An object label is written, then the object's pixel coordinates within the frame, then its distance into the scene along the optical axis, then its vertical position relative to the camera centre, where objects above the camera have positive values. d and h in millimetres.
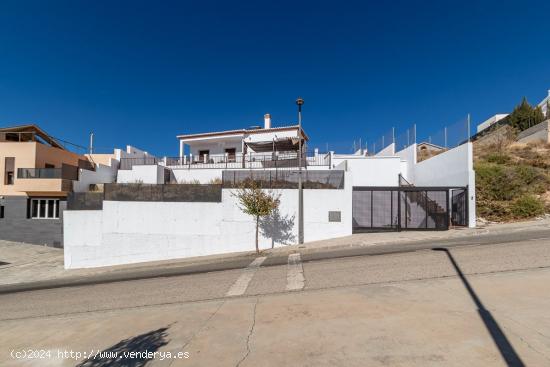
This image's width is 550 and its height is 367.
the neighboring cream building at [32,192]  19750 -269
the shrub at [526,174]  19016 +1285
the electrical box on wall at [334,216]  15742 -1404
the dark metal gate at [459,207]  16031 -872
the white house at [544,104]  42300 +13636
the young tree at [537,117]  32750 +8920
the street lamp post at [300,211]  15227 -1115
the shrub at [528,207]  16375 -845
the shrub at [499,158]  22822 +2821
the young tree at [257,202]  13594 -574
